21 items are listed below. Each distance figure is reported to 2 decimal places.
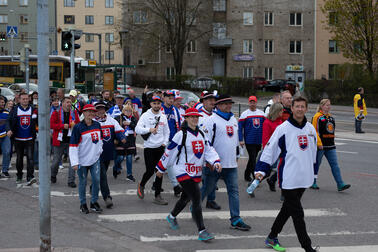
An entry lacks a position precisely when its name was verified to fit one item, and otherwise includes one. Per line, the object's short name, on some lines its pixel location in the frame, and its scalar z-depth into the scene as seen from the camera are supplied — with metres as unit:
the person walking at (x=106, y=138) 9.08
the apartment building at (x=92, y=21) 81.62
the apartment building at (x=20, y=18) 80.00
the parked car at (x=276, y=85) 54.75
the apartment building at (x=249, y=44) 62.75
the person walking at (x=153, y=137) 9.48
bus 40.62
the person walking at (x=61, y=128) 11.58
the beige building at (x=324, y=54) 63.72
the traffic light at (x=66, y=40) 17.88
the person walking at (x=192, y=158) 7.25
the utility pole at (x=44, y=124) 6.17
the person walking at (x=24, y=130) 10.99
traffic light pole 18.11
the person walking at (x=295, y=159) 6.50
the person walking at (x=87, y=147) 8.57
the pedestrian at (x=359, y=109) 21.30
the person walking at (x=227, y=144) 7.75
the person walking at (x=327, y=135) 10.38
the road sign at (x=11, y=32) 34.58
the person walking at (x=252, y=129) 10.95
